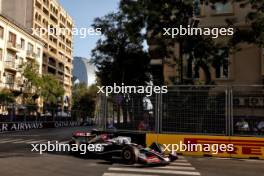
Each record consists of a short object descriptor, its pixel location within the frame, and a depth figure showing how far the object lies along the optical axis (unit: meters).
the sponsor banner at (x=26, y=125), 38.34
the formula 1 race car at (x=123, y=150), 13.84
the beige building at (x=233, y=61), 28.17
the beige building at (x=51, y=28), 78.50
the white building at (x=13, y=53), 58.88
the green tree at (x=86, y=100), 98.94
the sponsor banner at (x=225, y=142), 17.20
